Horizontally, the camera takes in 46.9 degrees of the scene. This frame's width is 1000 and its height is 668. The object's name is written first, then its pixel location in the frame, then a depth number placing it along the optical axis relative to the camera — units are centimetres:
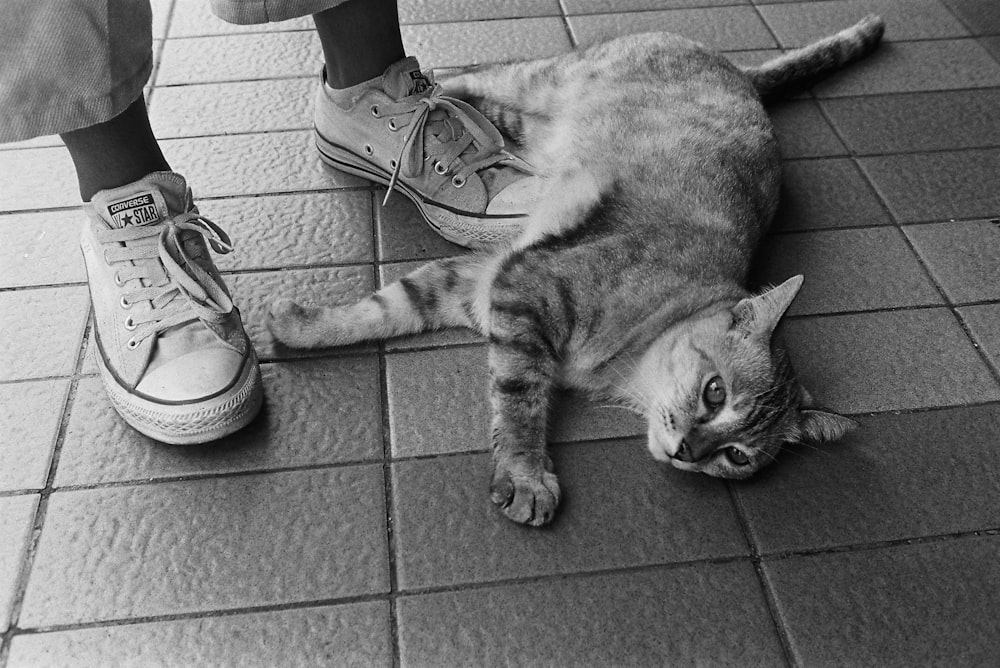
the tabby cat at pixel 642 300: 75
